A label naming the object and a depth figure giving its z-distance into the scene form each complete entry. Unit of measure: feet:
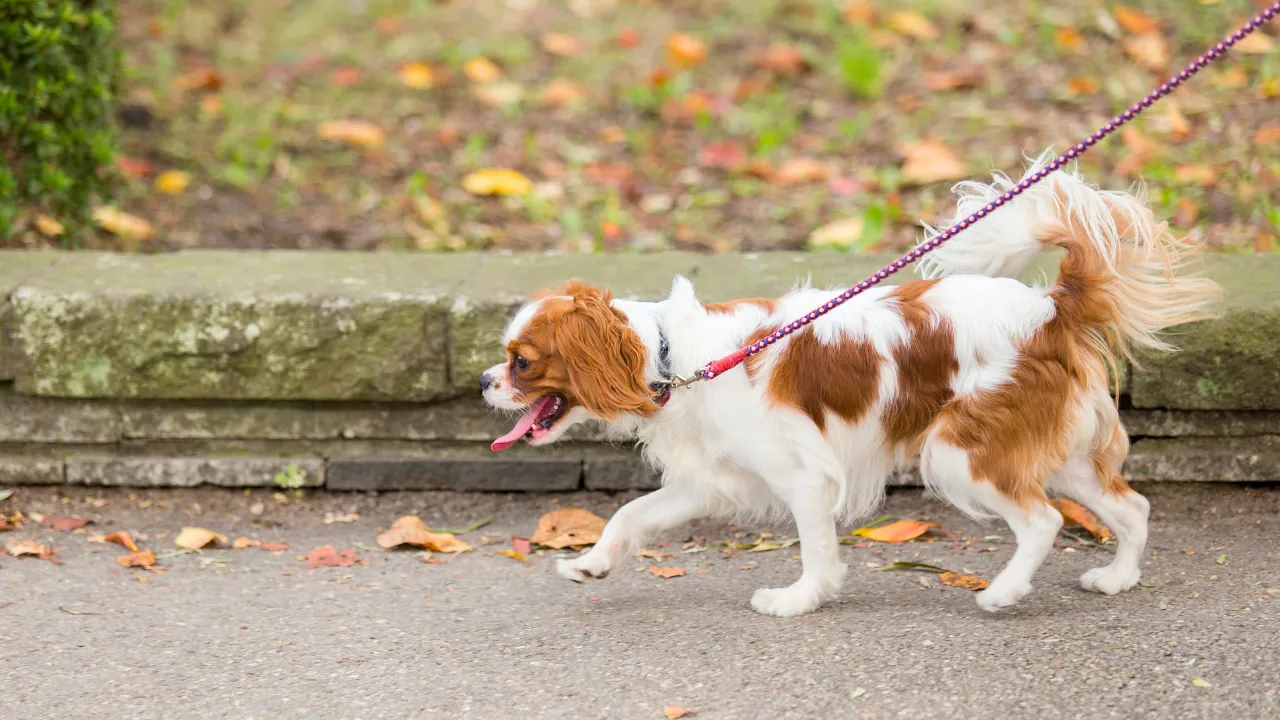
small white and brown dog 23.29
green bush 35.24
